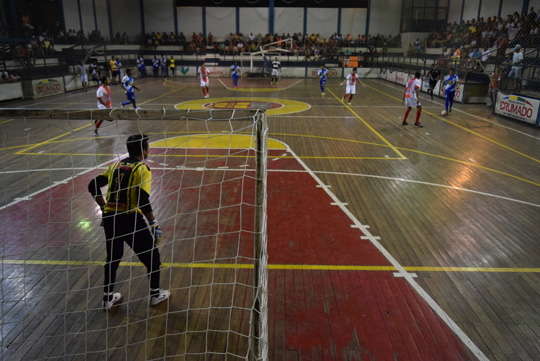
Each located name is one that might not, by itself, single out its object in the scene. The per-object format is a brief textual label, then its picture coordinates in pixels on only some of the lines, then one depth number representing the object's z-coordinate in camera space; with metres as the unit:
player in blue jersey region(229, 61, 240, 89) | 25.99
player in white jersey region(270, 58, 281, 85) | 28.36
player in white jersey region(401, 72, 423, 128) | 13.73
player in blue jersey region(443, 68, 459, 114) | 16.12
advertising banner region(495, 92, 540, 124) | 15.29
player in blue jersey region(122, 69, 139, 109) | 15.26
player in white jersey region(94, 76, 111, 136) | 12.56
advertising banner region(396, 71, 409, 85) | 28.75
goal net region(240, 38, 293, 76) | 35.47
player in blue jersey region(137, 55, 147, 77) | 35.12
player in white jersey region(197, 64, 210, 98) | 20.54
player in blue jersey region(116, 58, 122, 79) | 29.55
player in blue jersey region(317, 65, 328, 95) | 22.66
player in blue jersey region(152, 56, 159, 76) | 36.22
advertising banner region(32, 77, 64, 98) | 21.62
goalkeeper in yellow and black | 4.50
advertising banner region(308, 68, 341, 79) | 36.22
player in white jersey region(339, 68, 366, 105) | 19.07
